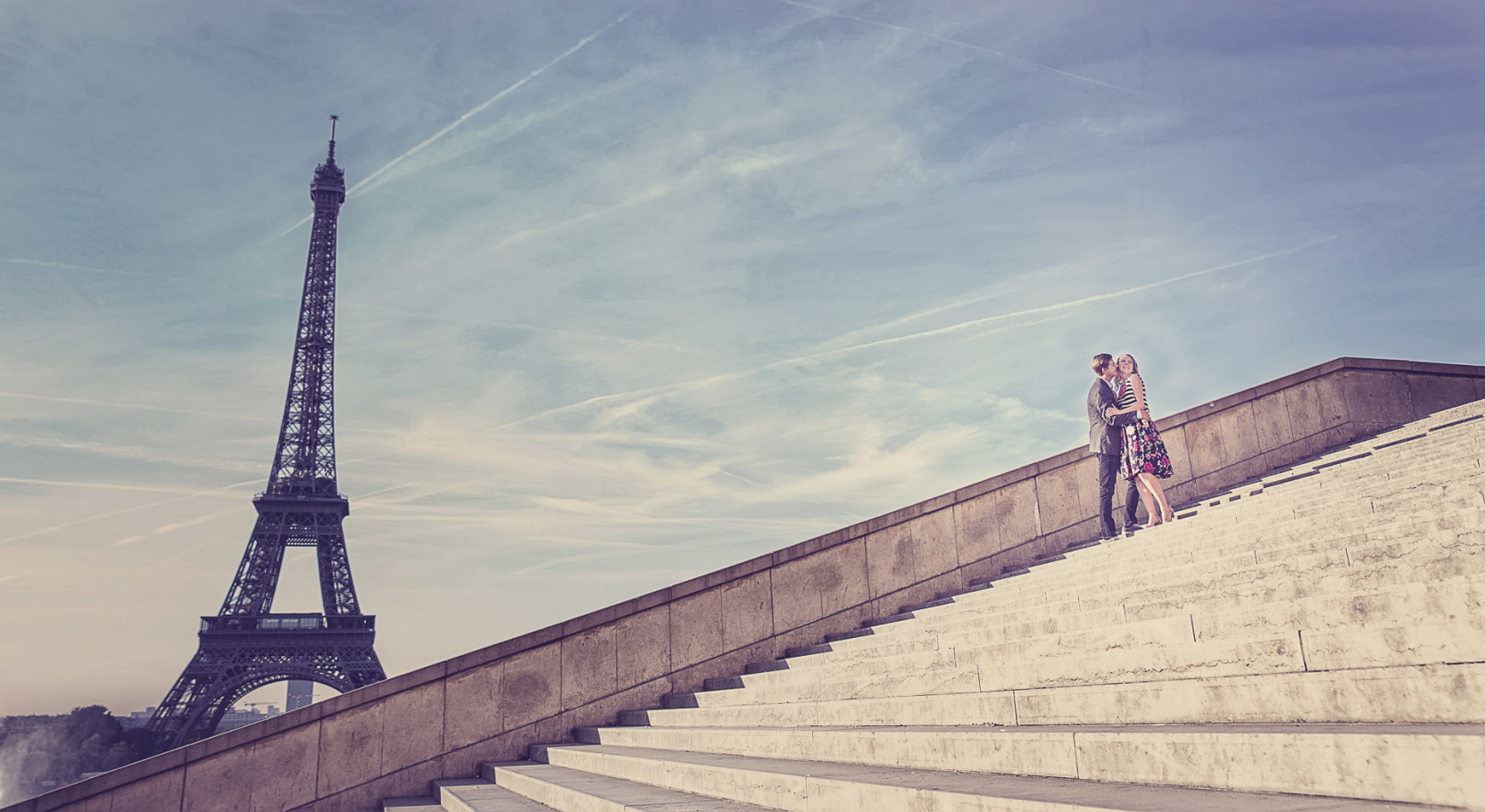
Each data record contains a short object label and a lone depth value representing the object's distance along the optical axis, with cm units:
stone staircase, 276
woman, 942
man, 972
